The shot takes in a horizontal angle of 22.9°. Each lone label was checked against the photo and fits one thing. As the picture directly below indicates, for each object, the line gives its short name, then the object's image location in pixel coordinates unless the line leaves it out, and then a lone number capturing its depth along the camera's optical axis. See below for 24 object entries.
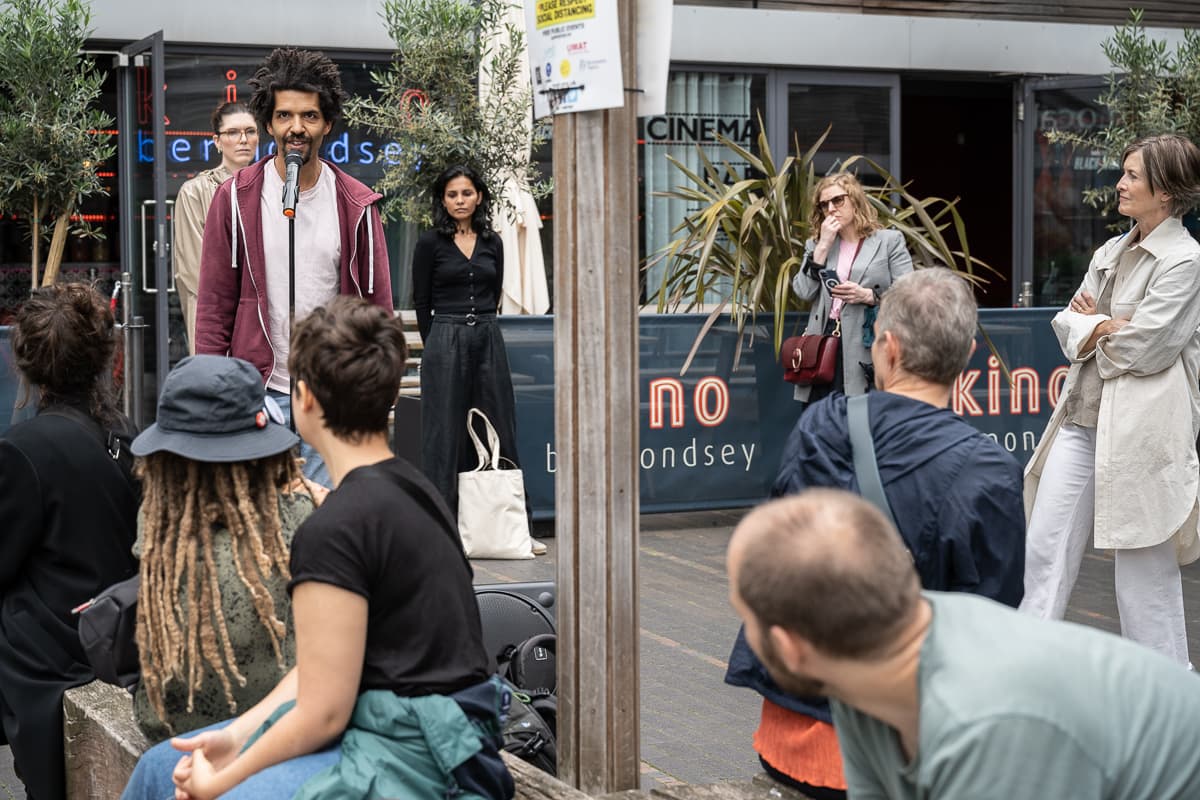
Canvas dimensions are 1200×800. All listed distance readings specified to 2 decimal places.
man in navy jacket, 5.79
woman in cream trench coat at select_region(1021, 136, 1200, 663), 9.82
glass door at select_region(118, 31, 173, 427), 18.19
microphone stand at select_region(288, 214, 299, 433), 8.58
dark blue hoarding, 16.26
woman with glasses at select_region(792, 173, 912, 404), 14.81
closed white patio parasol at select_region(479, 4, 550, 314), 18.10
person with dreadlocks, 5.98
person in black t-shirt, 5.13
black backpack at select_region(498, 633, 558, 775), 6.98
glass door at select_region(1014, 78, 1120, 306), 24.40
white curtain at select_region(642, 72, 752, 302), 23.12
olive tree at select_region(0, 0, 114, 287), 16.94
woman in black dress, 15.15
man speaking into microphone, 9.07
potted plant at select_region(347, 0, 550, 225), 17.17
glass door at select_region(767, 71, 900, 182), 23.41
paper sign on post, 6.10
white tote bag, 14.59
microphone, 8.47
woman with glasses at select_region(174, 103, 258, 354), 15.23
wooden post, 6.28
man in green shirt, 3.36
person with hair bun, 7.20
